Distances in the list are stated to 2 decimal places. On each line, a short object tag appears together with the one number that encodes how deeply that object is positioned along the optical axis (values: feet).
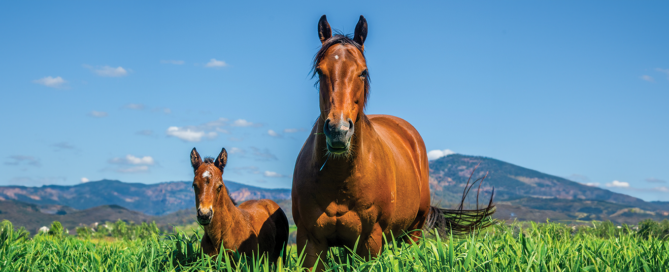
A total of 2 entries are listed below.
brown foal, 16.28
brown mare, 10.36
